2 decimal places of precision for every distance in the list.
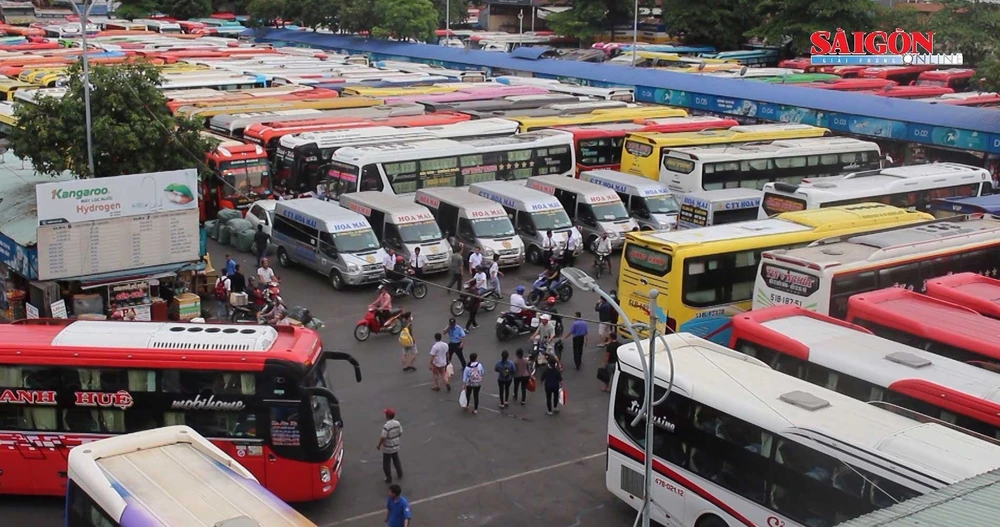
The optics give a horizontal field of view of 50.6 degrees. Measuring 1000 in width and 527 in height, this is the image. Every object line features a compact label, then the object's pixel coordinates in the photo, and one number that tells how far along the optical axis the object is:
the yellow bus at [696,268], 19.09
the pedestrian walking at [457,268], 23.73
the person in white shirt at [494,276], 23.12
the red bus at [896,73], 54.44
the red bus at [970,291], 17.02
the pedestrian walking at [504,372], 16.98
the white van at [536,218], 26.81
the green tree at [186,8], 87.75
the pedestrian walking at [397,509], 12.13
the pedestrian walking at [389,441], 14.10
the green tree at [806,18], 59.56
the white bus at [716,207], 26.77
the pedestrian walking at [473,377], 16.61
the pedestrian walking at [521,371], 17.16
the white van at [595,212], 27.78
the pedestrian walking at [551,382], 16.84
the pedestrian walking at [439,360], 17.69
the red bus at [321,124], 33.06
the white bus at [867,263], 17.98
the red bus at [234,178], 30.14
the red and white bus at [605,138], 34.38
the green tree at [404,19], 67.75
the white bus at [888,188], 25.16
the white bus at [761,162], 30.31
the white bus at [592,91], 47.97
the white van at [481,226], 25.88
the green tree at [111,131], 24.05
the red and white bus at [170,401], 13.21
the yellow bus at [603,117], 36.31
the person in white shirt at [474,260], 23.98
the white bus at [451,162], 29.16
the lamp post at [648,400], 11.05
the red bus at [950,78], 53.44
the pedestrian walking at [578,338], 19.34
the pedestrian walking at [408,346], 18.72
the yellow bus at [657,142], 32.09
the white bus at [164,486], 9.88
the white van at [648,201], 28.73
